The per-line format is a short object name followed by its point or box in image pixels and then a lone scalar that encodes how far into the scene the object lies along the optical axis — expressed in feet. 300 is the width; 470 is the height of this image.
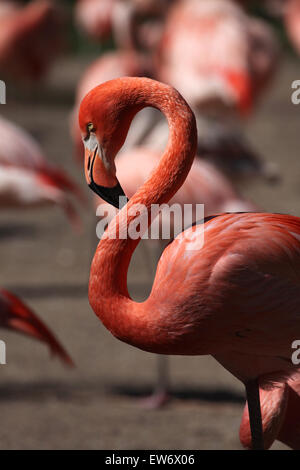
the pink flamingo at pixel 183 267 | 11.21
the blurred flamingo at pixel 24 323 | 18.76
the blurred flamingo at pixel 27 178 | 24.07
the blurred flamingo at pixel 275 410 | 12.69
